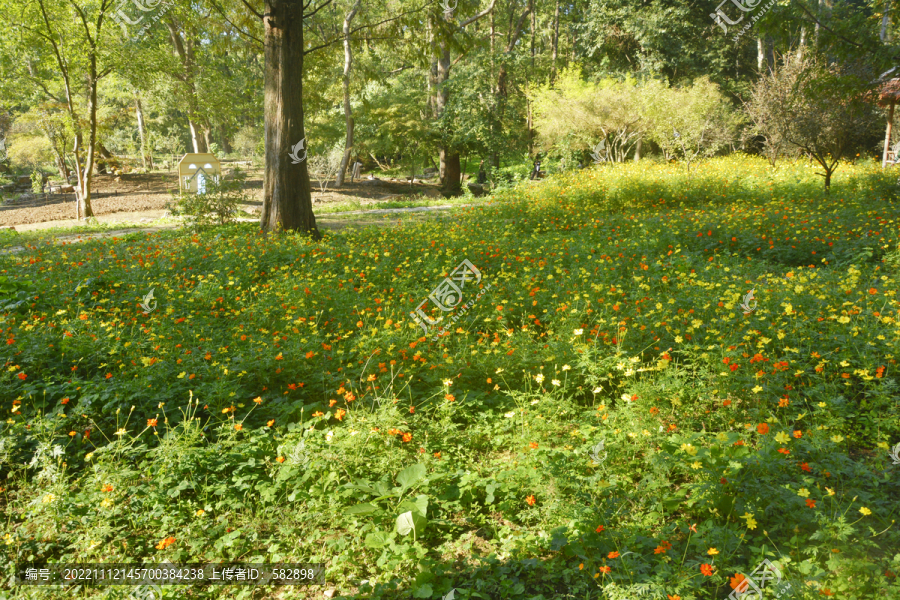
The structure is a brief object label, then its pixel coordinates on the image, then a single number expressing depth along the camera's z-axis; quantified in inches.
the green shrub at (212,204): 396.8
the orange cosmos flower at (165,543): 97.3
